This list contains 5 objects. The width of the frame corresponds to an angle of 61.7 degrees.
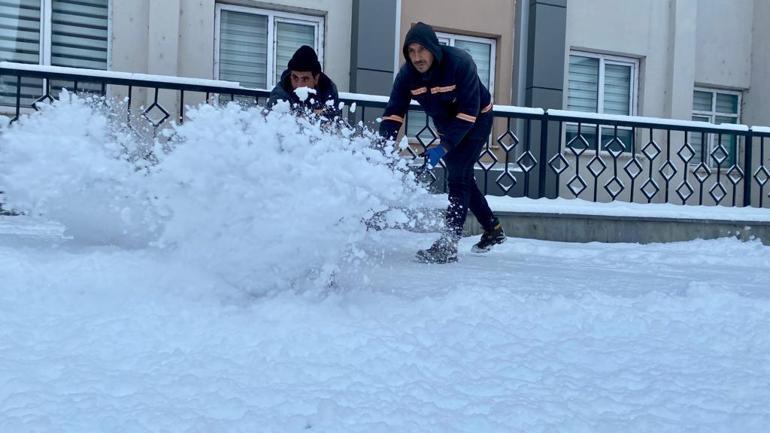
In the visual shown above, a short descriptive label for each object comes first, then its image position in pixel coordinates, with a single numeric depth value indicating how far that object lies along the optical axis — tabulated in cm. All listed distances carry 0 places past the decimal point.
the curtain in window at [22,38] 711
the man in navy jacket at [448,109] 381
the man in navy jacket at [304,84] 410
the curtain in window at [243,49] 793
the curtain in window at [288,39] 818
